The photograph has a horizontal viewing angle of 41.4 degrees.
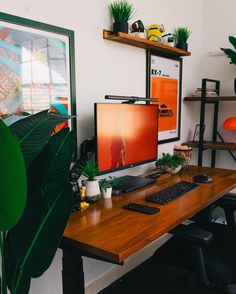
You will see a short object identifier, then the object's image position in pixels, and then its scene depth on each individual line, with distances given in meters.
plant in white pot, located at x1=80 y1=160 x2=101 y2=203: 1.72
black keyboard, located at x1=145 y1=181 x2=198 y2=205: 1.73
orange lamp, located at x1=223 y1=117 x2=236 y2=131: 2.67
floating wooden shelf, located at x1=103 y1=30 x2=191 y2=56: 1.98
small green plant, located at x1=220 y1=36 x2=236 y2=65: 2.71
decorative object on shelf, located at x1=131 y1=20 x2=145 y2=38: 2.13
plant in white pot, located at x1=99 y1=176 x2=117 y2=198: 1.79
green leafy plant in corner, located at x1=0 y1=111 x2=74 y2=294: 0.93
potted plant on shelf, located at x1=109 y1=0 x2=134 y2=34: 1.99
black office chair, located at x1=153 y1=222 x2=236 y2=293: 1.48
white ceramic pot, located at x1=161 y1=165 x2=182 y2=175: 2.35
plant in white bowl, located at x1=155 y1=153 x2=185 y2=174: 2.34
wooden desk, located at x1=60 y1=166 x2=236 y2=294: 1.20
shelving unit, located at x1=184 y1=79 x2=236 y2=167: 2.78
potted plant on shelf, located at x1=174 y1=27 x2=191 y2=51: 2.63
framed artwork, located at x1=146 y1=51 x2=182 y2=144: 2.49
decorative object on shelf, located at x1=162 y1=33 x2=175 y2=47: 2.50
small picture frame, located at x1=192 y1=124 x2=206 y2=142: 3.19
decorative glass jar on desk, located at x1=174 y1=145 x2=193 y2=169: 2.47
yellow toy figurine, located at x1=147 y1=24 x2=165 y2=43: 2.29
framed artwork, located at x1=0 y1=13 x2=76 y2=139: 1.48
